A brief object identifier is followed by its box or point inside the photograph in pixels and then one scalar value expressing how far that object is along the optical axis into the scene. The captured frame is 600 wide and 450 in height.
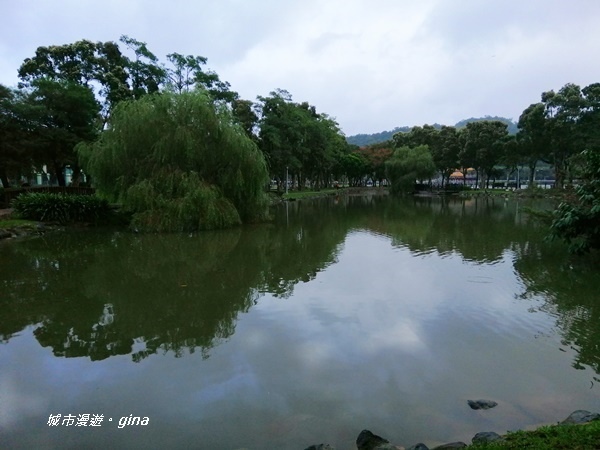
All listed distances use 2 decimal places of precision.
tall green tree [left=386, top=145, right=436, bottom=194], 52.16
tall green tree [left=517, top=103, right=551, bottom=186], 40.28
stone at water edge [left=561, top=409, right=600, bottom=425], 3.79
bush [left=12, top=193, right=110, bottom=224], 19.09
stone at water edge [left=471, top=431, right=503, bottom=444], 3.54
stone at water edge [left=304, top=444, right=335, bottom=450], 3.56
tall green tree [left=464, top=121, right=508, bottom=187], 49.00
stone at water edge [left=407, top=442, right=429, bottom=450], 3.51
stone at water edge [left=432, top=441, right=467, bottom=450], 3.51
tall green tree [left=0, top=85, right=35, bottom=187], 22.22
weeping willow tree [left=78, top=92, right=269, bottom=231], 17.62
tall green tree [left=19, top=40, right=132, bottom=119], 29.03
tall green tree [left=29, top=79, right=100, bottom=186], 23.75
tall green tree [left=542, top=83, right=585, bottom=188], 37.91
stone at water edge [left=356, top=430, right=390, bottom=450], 3.68
